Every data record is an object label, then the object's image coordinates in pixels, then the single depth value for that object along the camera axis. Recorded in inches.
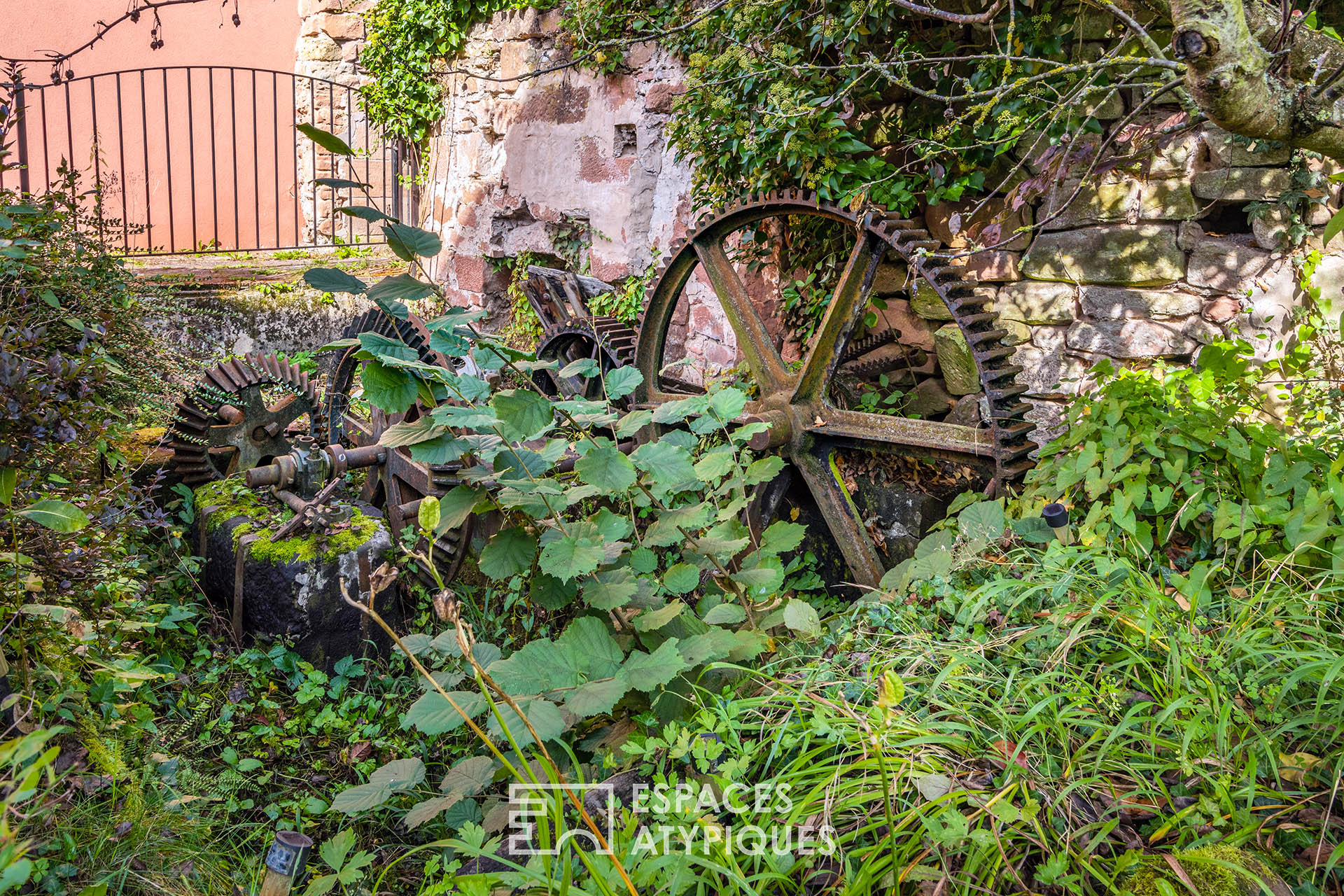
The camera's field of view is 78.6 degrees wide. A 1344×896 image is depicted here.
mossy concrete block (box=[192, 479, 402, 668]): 113.0
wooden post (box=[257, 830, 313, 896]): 57.0
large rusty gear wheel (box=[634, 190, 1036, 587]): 106.2
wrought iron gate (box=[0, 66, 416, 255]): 265.1
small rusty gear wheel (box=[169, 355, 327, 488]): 125.1
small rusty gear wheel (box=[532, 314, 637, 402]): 146.3
